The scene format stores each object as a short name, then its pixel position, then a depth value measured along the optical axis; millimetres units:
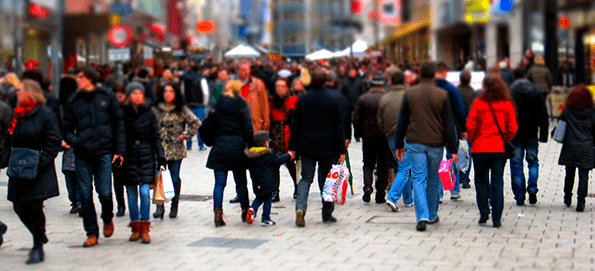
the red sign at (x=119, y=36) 29812
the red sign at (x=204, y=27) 74750
